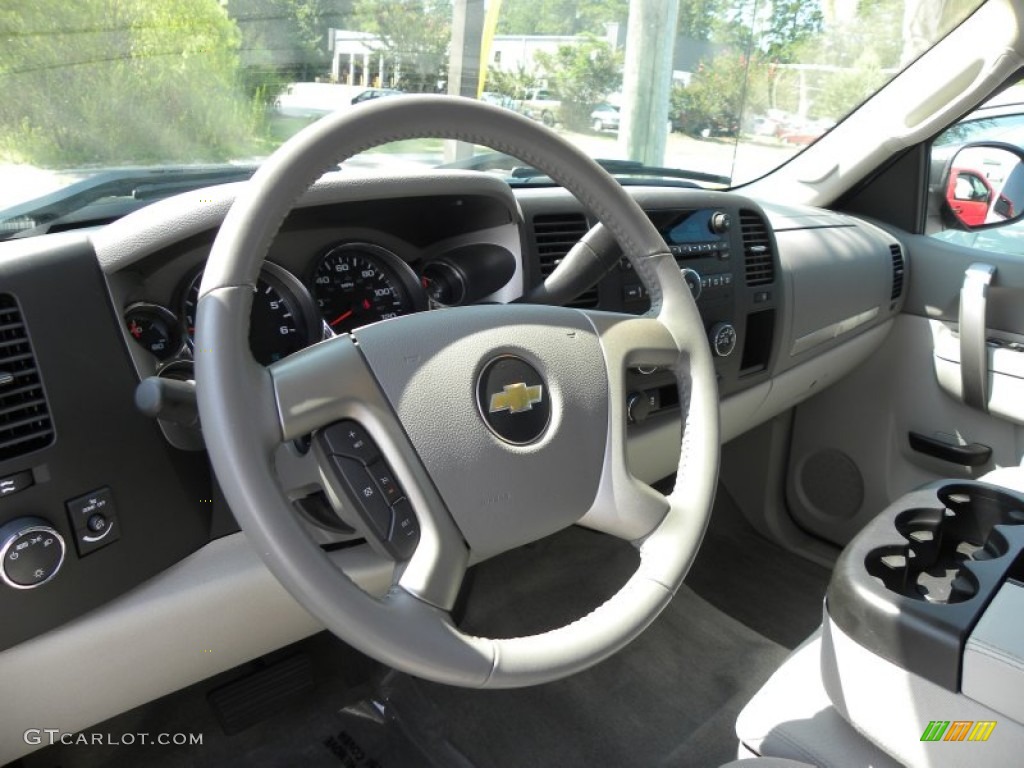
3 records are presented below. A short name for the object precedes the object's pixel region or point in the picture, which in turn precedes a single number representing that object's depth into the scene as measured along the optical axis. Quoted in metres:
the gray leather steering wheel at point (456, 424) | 0.84
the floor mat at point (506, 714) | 1.78
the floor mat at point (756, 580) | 2.38
